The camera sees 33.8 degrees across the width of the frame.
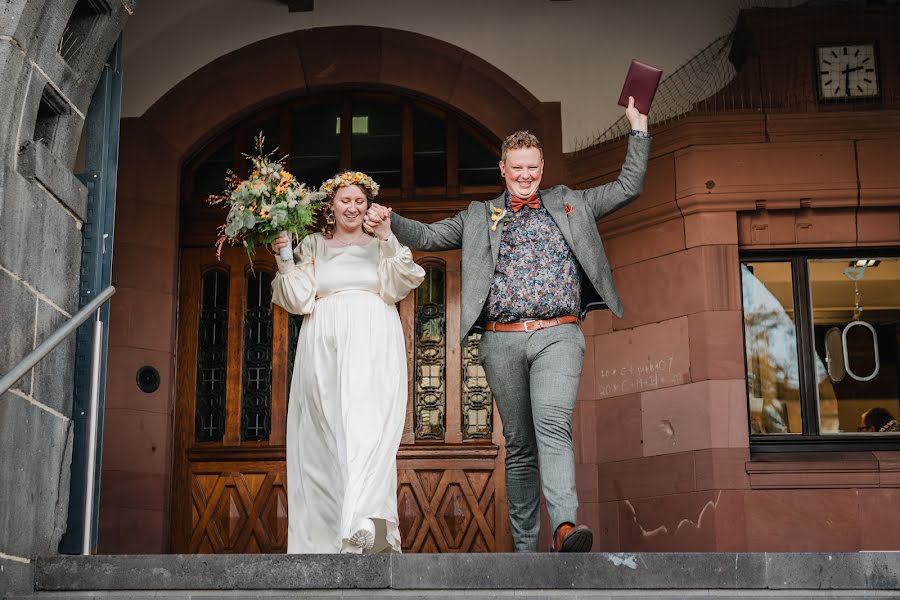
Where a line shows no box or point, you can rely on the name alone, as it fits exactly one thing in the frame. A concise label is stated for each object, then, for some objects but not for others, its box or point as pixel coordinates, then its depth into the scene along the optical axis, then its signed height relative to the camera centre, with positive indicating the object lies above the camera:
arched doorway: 9.69 +1.32
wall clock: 9.45 +3.03
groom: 6.71 +1.21
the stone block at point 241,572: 5.86 -0.07
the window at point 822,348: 9.23 +1.27
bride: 7.15 +0.92
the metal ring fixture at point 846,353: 9.34 +1.27
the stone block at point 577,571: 5.85 -0.07
